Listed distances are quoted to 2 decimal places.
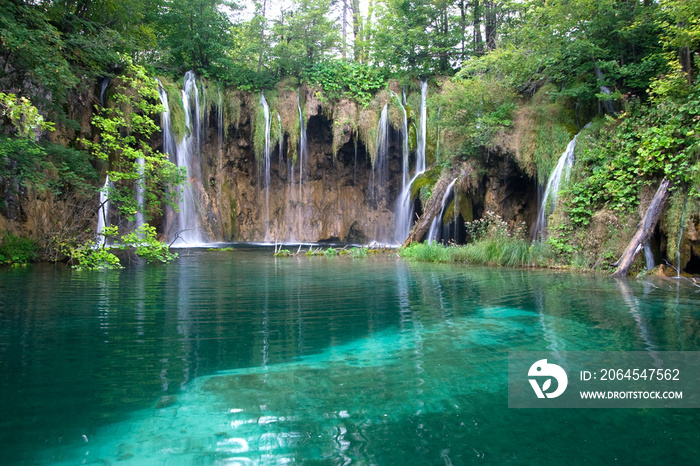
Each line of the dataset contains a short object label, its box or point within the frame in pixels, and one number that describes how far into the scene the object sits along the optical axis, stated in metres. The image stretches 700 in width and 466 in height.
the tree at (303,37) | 23.86
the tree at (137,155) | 10.20
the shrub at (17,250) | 10.23
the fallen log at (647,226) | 8.88
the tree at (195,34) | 21.38
